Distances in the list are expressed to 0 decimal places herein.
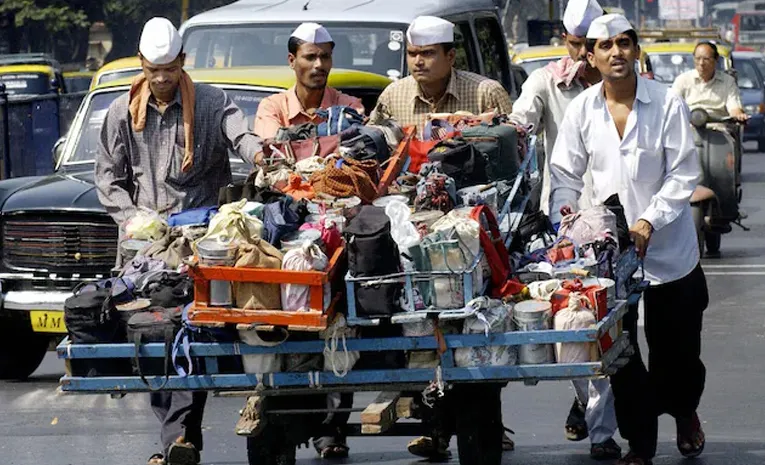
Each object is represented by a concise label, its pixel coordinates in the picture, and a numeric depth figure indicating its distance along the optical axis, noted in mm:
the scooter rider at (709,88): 31120
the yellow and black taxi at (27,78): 64634
